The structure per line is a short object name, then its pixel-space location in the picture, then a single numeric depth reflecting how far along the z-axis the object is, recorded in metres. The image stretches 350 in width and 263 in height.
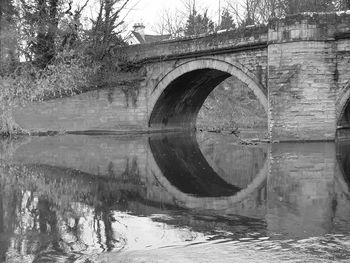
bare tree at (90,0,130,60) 22.88
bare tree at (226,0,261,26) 32.73
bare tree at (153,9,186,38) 38.72
